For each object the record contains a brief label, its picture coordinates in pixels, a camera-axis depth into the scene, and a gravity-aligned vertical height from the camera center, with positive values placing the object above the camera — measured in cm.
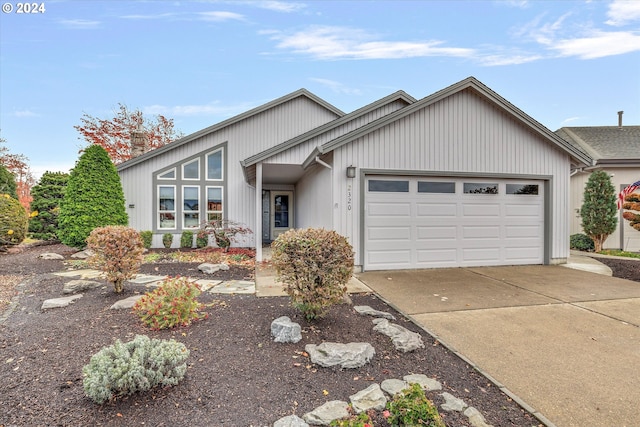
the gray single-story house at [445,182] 702 +79
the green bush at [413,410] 180 -118
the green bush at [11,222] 997 -28
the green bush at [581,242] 1108 -104
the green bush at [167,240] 1098 -95
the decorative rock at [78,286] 505 -123
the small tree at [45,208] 1245 +23
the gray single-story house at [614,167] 1104 +174
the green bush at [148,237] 1061 -82
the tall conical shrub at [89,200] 919 +43
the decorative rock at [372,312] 404 -133
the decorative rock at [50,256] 862 -121
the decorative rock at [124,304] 420 -126
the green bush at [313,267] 346 -61
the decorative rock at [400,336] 313 -132
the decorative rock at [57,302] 440 -131
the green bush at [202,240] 1102 -96
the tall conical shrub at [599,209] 1032 +19
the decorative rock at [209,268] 690 -125
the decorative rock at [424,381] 245 -139
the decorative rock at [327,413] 203 -137
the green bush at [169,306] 354 -111
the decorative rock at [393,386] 238 -138
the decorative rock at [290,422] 196 -136
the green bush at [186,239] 1105 -92
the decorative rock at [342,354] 275 -130
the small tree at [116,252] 465 -60
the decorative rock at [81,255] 893 -124
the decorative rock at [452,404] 218 -139
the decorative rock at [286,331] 319 -125
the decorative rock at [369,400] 216 -136
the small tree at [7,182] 1335 +139
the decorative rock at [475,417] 205 -140
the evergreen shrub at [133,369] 212 -113
